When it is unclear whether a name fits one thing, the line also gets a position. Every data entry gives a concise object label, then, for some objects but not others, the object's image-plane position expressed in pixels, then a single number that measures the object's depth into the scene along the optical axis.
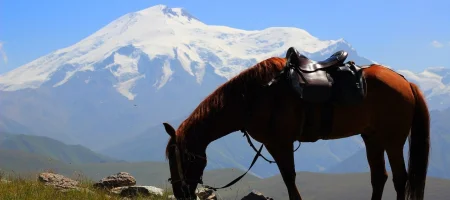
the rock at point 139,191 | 11.12
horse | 8.25
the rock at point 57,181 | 11.08
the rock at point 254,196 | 10.11
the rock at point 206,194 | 11.61
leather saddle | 8.41
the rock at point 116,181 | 12.26
